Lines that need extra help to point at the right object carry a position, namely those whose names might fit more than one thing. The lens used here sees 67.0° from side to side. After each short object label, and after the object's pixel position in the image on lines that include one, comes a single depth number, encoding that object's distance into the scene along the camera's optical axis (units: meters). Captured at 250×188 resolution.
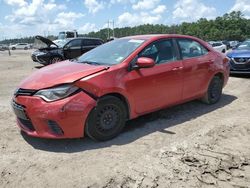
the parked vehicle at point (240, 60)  6.60
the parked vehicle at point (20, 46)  40.91
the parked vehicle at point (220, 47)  17.62
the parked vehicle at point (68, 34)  20.84
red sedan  2.61
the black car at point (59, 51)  9.84
